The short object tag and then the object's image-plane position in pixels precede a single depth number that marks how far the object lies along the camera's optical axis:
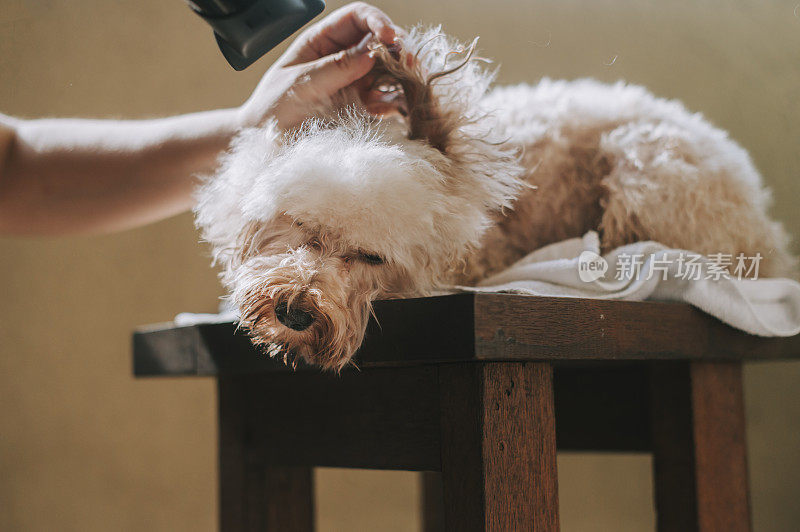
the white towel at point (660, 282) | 0.64
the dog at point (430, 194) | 0.55
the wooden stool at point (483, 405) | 0.52
